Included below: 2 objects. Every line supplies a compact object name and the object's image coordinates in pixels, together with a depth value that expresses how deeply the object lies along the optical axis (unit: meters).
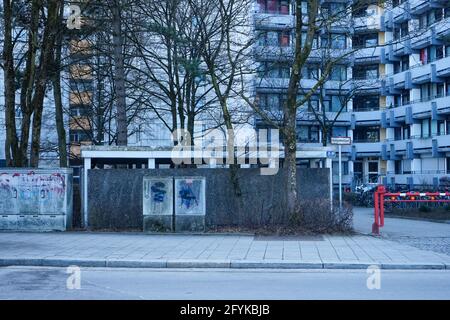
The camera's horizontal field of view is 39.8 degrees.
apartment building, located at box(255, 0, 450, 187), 51.62
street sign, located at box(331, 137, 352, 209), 19.61
